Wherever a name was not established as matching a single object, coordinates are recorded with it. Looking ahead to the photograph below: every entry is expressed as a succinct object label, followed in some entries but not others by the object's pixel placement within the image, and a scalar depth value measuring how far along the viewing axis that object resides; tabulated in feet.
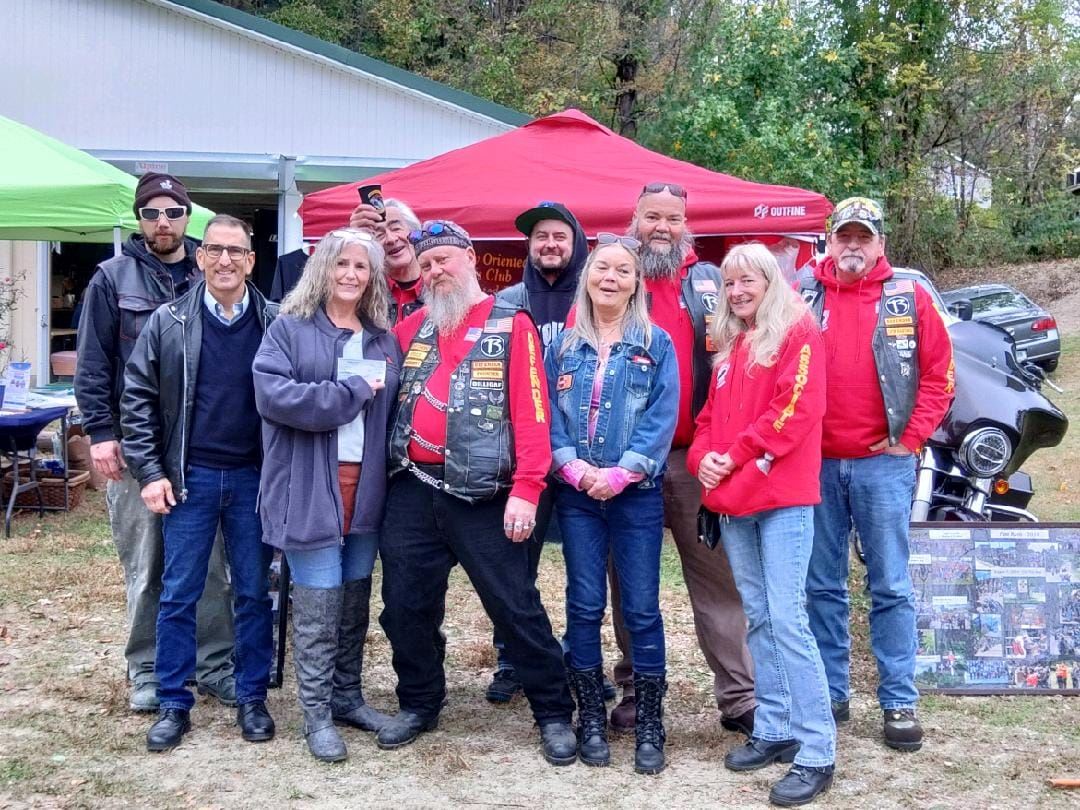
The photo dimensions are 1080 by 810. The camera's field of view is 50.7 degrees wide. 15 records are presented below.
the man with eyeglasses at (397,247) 15.26
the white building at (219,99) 44.47
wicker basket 27.07
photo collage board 15.29
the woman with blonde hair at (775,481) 11.96
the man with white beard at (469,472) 12.45
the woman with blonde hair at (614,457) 12.59
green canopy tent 23.27
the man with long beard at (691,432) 13.66
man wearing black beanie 13.74
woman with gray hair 12.44
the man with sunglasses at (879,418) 13.07
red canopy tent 19.69
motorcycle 18.84
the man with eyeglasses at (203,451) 12.98
